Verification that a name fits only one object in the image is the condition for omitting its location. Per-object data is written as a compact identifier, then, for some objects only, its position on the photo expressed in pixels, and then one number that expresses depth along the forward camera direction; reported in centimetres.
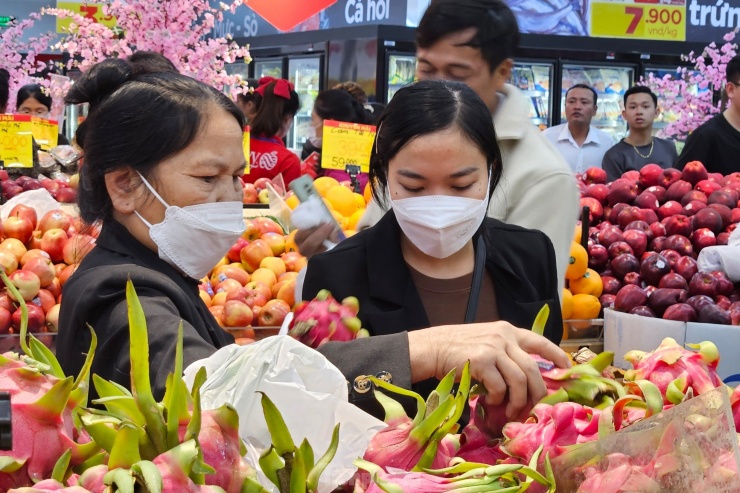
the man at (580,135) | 805
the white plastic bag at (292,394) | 95
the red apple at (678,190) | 450
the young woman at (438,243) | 187
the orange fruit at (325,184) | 494
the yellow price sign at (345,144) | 570
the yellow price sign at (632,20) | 1084
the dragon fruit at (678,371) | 96
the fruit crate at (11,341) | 298
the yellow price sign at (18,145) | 527
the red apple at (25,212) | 392
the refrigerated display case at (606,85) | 1062
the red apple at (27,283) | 342
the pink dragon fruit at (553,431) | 87
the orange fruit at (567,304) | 358
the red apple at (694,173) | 464
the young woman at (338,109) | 648
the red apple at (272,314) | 352
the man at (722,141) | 566
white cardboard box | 305
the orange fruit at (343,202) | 463
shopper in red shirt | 637
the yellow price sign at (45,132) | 579
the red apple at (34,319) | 330
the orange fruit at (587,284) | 374
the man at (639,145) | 714
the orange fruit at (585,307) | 365
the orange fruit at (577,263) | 372
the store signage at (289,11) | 563
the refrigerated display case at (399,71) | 992
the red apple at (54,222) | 393
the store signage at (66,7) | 1348
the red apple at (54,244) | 379
